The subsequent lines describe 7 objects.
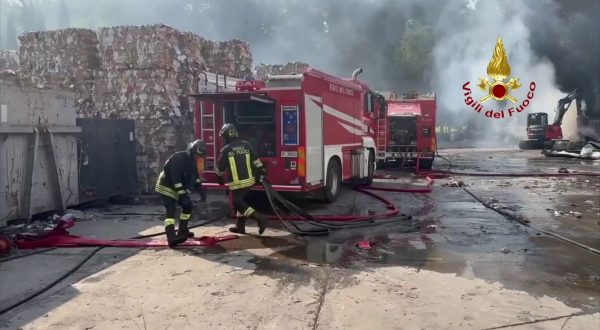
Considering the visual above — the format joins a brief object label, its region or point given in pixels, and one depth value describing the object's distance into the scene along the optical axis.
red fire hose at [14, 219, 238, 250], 6.46
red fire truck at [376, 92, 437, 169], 17.94
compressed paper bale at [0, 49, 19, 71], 12.48
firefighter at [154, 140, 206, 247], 6.45
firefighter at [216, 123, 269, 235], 7.14
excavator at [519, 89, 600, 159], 24.03
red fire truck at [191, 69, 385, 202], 8.62
